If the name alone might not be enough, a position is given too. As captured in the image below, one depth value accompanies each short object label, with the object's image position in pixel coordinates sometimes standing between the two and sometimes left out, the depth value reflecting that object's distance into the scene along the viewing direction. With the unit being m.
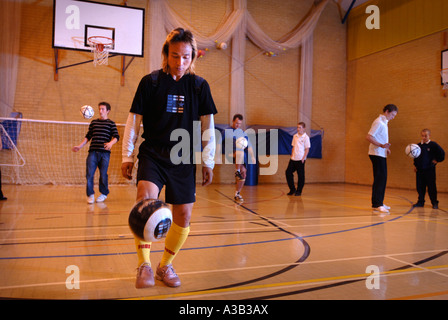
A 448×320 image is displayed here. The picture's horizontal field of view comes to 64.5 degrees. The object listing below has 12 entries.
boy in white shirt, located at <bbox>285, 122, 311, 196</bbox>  9.37
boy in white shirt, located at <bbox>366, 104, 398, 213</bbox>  6.54
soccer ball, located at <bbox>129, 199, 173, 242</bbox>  2.27
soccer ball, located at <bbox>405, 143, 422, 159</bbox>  7.44
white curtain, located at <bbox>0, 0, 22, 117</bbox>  10.03
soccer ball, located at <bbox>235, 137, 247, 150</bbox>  7.80
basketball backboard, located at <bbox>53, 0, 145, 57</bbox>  9.58
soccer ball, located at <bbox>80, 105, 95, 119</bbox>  8.83
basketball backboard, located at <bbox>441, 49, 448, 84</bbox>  10.61
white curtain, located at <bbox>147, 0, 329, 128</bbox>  11.45
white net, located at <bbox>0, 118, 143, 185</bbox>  10.24
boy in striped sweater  6.82
